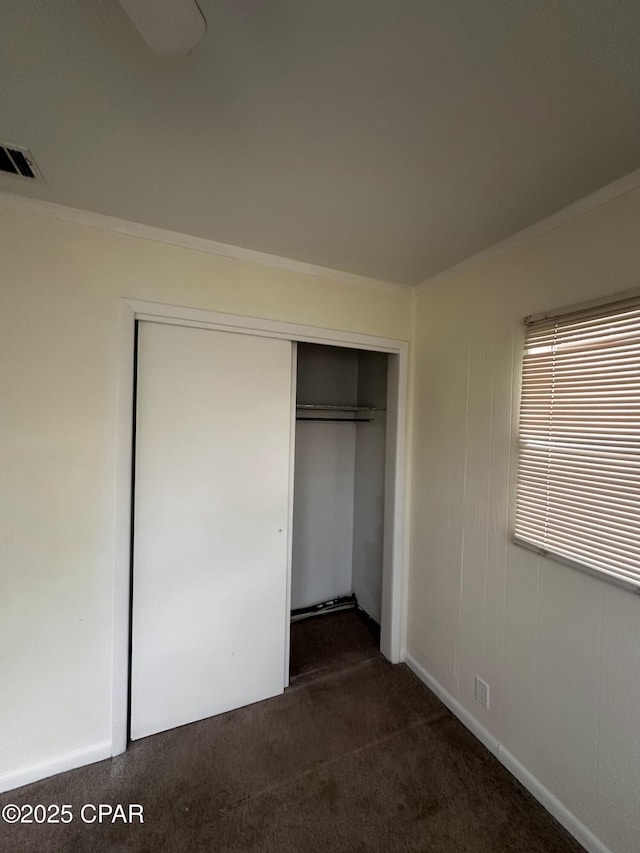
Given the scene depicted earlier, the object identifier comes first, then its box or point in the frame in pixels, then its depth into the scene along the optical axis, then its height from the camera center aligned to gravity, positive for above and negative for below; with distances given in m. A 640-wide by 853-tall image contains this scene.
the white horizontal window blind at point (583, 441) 1.25 -0.06
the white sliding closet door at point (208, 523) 1.77 -0.58
